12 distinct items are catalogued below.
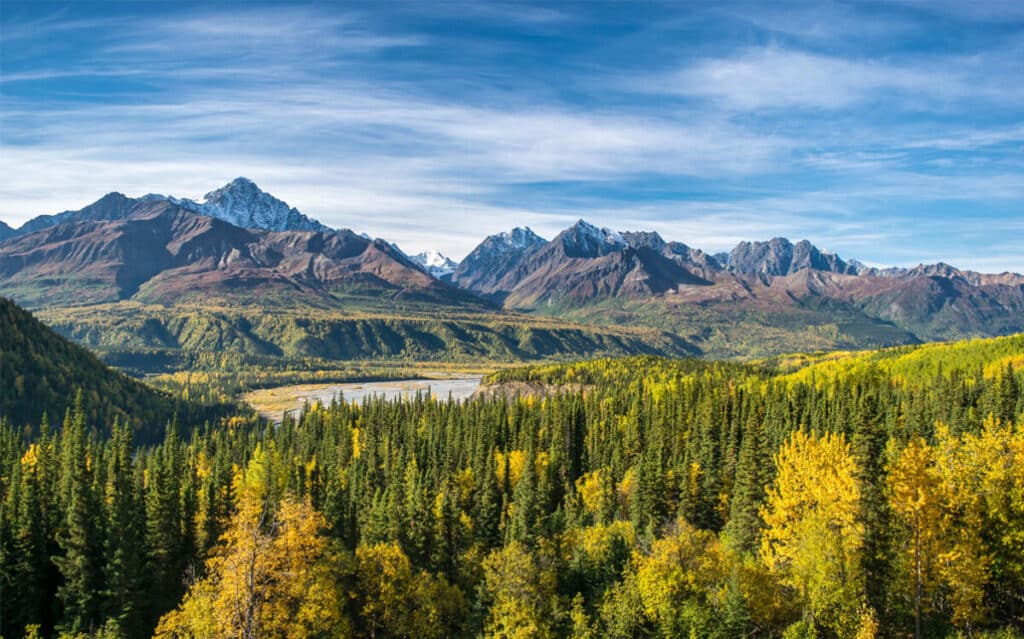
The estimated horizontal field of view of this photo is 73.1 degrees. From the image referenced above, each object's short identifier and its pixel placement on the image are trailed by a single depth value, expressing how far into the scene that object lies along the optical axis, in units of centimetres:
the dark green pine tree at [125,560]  7031
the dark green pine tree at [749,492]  8367
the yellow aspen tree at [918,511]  5194
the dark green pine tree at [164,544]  7869
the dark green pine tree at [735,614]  5394
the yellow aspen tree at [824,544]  5584
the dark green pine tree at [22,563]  6894
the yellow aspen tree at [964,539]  5178
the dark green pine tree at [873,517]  5641
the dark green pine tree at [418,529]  8369
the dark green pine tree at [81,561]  7012
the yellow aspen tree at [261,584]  3803
